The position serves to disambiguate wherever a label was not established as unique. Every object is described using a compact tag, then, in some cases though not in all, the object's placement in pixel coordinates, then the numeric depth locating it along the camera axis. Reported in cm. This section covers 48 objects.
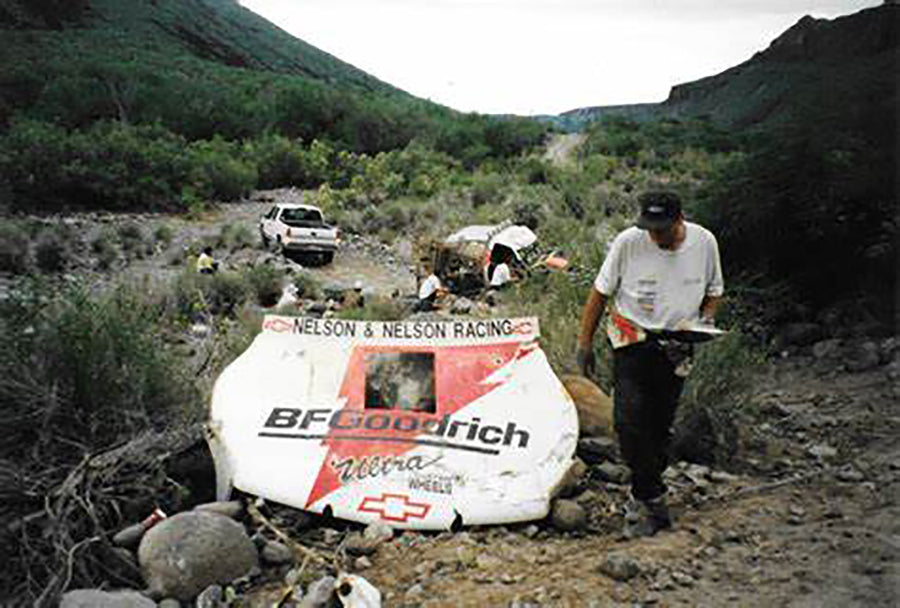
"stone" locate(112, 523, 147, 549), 308
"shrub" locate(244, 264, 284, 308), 1223
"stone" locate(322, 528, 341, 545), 326
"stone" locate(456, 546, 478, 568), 297
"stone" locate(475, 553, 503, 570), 294
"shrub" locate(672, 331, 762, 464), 410
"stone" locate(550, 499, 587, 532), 331
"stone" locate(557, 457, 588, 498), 351
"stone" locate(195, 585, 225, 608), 272
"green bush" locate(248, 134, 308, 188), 3044
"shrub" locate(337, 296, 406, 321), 717
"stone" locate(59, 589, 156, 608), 257
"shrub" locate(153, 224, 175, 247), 1767
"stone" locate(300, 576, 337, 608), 258
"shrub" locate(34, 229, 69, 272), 1388
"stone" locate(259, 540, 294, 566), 305
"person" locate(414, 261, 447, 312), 1068
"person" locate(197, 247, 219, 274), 1278
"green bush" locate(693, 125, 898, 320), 649
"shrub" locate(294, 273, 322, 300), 1263
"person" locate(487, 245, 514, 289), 1129
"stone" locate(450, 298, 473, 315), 1056
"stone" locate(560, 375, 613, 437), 413
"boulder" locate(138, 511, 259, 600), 281
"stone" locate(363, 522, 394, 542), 321
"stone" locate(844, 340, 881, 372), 555
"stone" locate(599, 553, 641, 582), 274
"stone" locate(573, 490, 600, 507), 356
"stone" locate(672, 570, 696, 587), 269
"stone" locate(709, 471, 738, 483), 377
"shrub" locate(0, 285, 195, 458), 338
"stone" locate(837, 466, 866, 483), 363
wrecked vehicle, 1257
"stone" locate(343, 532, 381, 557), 312
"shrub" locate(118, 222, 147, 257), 1655
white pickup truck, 1634
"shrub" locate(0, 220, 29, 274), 1344
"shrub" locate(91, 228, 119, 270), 1488
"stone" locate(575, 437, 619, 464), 398
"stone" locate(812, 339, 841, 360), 593
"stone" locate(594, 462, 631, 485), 378
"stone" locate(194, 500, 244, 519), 329
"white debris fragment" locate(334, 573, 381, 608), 256
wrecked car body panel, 340
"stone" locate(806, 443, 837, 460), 403
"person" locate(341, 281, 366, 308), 1052
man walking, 312
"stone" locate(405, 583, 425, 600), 274
